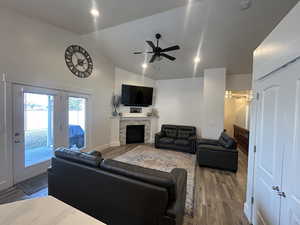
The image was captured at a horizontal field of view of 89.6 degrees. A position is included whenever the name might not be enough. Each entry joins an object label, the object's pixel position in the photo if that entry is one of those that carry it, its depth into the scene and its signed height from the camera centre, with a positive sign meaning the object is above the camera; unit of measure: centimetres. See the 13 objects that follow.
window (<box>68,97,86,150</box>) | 449 -50
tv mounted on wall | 627 +53
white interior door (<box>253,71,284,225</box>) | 159 -49
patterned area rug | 398 -159
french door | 317 -49
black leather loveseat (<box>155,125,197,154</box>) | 557 -120
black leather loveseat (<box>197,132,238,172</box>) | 395 -122
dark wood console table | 579 -116
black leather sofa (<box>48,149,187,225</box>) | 160 -99
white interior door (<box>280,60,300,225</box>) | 128 -35
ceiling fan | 352 +139
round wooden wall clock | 424 +136
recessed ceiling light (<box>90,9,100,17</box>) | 320 +205
